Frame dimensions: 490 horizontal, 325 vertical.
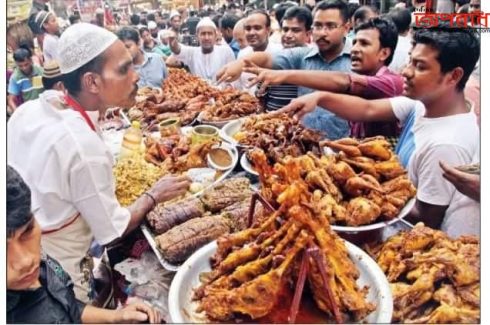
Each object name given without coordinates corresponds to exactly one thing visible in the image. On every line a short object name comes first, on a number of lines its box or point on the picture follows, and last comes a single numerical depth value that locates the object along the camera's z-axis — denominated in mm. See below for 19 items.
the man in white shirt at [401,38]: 1762
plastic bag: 1630
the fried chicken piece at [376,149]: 1843
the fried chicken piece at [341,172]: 1757
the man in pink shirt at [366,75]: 1977
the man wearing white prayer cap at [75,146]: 1505
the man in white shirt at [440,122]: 1597
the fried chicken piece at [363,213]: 1615
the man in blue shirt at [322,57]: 2041
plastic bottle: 1998
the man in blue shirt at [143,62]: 1703
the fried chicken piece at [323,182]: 1721
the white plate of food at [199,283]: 1325
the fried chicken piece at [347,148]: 1854
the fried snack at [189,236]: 1641
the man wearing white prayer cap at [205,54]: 2259
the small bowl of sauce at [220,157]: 2143
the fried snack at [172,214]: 1782
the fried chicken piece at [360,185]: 1722
